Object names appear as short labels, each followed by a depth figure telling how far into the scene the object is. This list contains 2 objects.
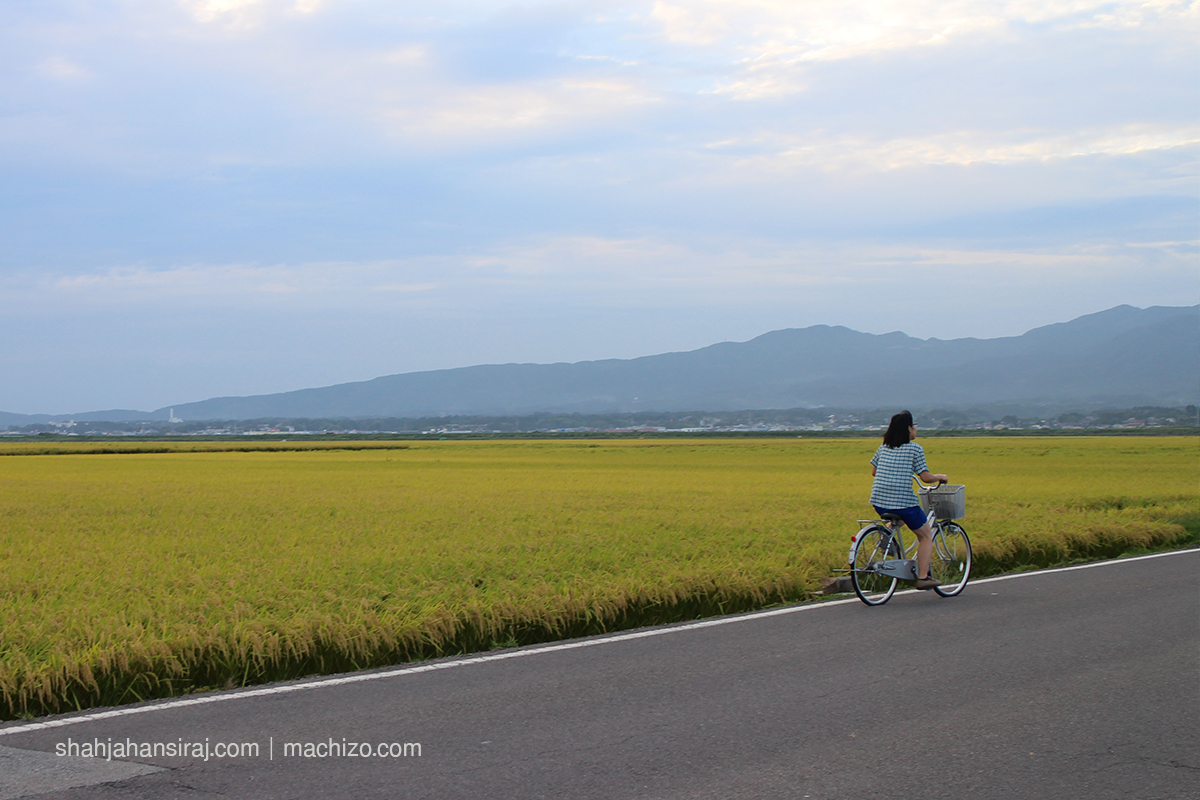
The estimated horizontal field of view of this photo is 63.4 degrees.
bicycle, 9.75
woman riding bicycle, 9.86
